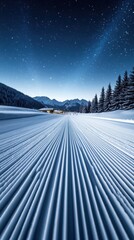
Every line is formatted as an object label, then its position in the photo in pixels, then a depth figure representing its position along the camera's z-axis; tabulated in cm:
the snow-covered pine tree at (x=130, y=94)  2218
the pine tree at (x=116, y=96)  2934
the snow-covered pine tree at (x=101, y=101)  4065
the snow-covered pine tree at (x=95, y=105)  4795
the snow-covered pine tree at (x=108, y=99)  3524
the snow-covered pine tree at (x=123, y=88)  2659
